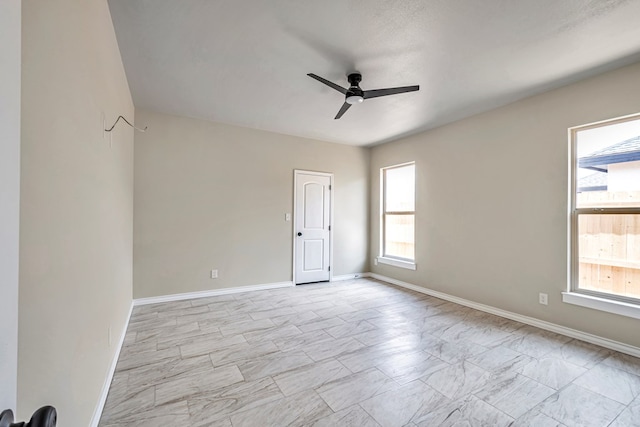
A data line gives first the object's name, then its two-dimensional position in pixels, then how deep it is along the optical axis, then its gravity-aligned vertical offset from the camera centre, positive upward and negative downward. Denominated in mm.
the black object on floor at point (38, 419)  432 -319
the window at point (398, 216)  5121 -33
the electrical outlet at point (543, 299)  3248 -938
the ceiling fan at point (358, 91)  2727 +1161
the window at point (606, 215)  2770 +0
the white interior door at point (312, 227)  5141 -238
